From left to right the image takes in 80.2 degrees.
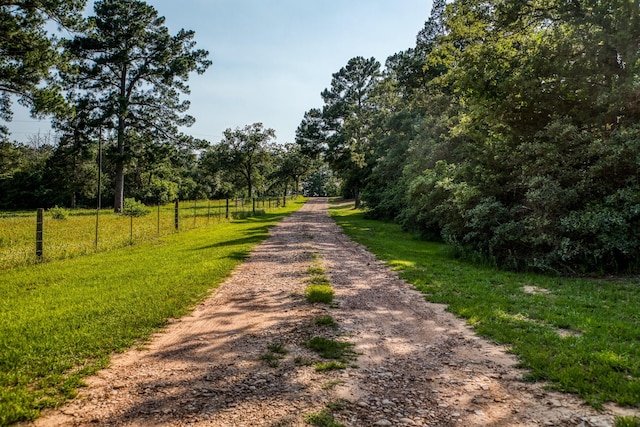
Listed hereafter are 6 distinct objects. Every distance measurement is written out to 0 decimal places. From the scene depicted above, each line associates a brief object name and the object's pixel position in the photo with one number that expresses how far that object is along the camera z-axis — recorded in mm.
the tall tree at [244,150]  58031
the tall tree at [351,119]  35219
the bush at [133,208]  27906
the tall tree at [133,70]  31391
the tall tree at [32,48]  16484
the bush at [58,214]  25188
